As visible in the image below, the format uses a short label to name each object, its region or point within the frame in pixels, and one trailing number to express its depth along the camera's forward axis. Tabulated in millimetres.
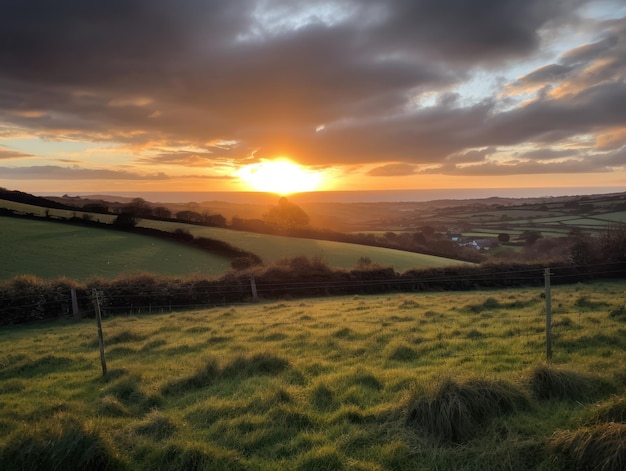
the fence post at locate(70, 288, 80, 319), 21766
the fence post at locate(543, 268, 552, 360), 8781
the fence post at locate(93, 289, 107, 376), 9303
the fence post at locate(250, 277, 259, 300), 27256
